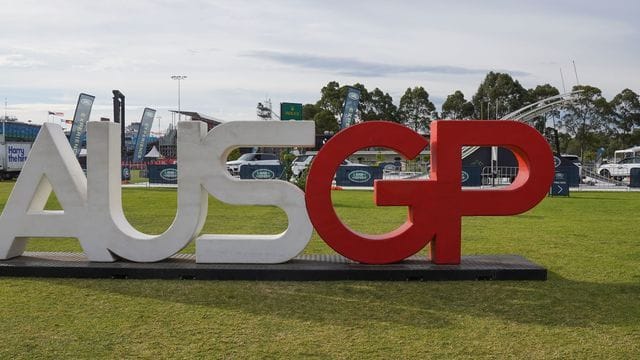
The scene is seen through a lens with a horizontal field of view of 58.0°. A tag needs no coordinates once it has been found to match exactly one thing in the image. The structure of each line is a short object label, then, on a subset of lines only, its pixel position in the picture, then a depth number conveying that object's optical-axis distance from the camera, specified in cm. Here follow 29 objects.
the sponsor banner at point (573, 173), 2745
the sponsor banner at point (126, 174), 2908
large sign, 685
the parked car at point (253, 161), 3167
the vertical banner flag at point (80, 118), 2688
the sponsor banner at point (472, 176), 2655
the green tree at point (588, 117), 6209
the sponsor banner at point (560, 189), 2119
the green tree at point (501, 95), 6200
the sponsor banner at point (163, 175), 2784
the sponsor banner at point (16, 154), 3228
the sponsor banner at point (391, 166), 3289
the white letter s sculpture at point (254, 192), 689
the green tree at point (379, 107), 6750
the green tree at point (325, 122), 5984
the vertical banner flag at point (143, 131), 3412
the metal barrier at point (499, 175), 2714
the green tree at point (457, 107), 6669
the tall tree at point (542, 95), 6128
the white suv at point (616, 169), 3362
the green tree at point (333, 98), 6364
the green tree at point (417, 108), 6819
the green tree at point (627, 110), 6269
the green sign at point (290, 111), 2862
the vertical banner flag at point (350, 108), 3142
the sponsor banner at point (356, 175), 2834
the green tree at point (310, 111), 6526
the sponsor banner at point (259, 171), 2833
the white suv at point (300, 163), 3081
